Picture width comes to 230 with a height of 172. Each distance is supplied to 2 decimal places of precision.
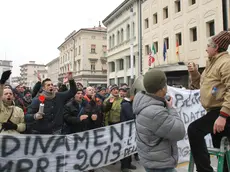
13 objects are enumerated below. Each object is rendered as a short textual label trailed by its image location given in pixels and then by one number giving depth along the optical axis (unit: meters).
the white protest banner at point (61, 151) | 2.65
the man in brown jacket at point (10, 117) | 3.11
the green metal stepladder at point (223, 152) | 2.23
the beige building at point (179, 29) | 14.42
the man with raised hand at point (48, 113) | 3.44
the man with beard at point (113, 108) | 4.63
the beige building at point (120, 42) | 22.96
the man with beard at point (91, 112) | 4.16
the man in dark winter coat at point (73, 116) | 4.05
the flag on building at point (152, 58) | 17.23
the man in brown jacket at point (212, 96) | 2.16
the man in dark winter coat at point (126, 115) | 4.03
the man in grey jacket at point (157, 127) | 1.75
